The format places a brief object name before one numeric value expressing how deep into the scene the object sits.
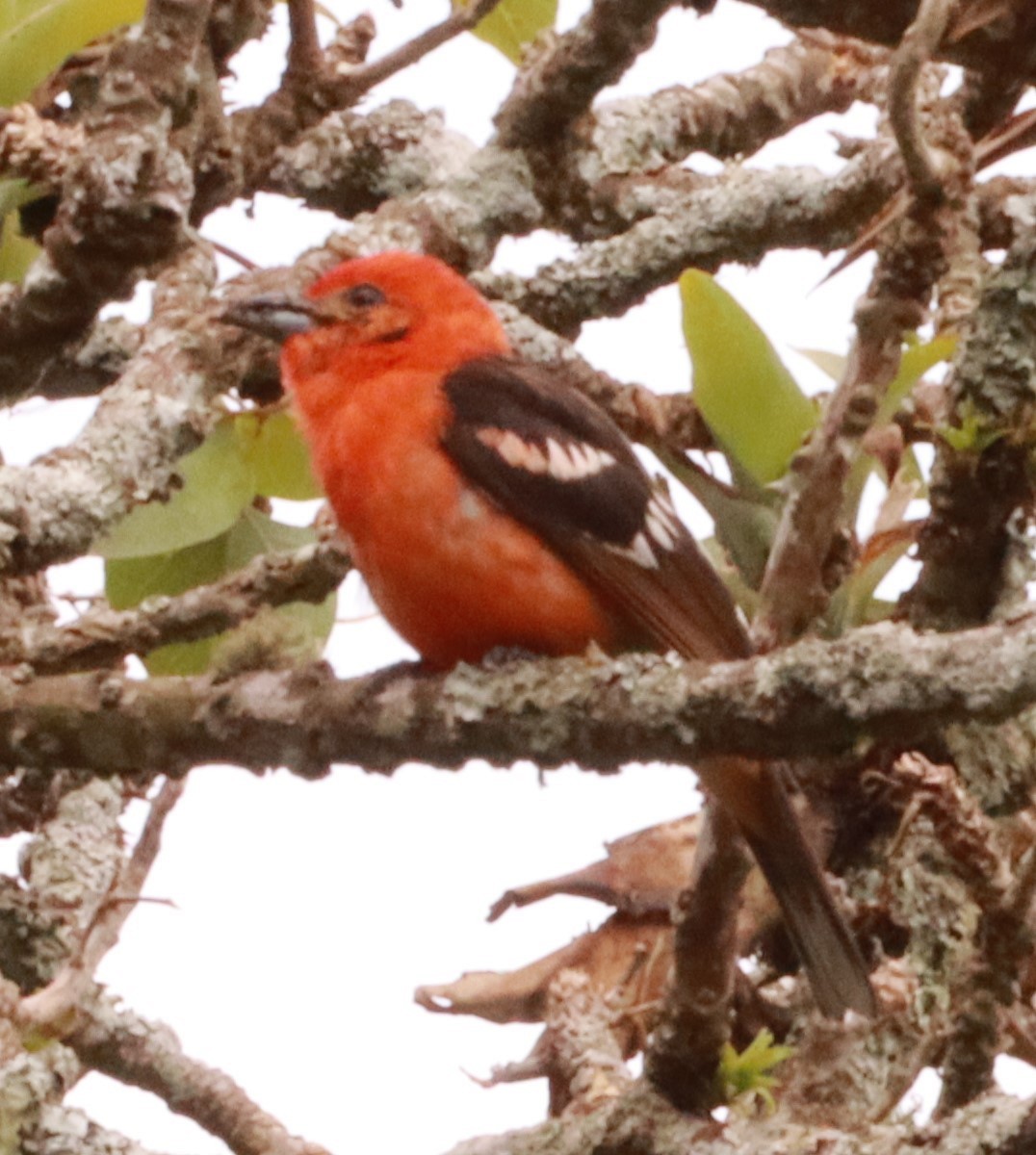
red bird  5.98
